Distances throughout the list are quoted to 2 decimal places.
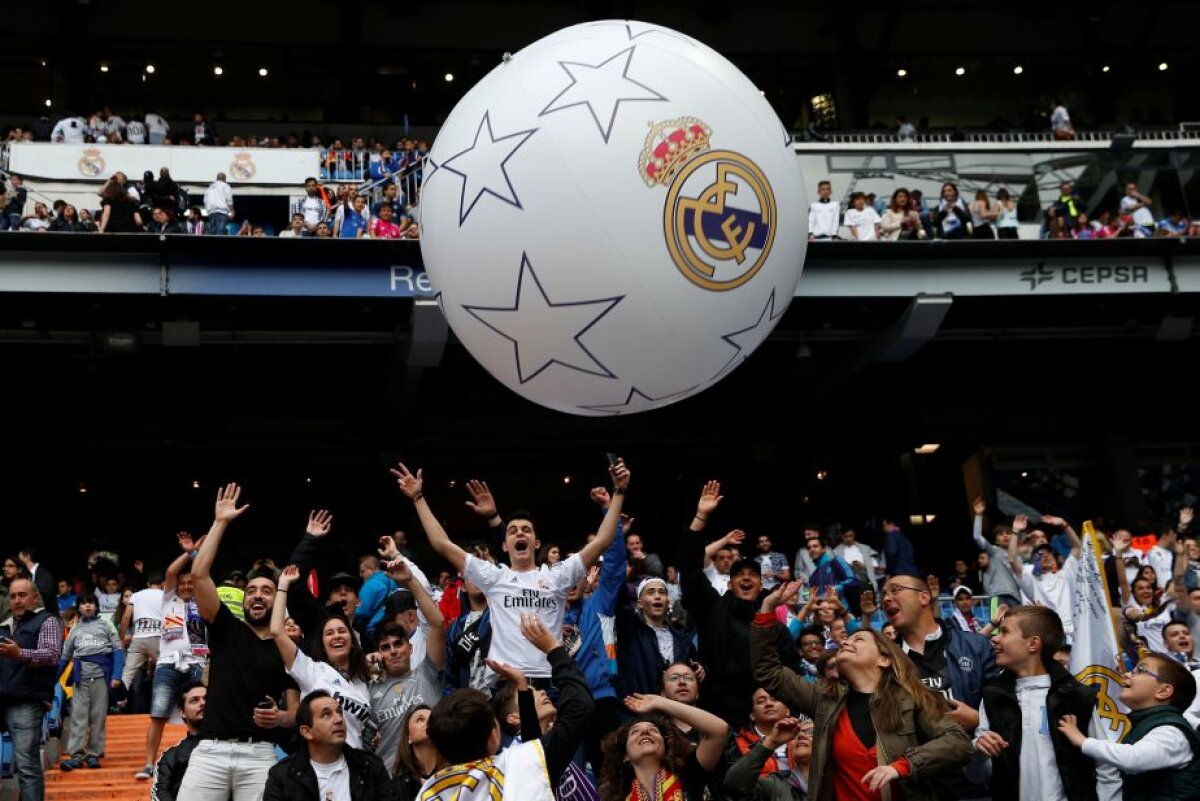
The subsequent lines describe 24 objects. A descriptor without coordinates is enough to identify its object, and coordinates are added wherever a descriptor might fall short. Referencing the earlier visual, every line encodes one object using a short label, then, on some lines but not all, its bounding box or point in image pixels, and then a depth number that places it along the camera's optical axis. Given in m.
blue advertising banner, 16.77
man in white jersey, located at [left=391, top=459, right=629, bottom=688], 6.87
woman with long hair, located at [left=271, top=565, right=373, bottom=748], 6.63
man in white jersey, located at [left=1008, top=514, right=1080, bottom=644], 11.48
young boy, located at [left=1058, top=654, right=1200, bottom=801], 5.63
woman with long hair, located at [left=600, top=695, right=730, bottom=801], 5.46
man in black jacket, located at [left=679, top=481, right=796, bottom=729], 7.65
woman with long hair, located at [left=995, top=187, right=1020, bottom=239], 18.30
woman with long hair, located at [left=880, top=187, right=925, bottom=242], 18.19
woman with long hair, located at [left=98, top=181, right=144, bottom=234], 17.02
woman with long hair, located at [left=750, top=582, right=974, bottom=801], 5.13
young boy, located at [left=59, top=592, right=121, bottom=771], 11.05
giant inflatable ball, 4.71
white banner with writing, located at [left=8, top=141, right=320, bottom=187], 21.41
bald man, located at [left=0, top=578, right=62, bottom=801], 8.92
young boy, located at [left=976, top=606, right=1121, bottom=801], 6.01
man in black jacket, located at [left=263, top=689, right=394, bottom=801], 5.66
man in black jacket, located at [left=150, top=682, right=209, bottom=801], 6.85
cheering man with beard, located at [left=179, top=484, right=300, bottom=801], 6.38
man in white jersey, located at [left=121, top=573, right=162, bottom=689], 11.78
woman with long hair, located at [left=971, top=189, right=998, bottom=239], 18.25
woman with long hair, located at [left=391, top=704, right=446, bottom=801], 5.75
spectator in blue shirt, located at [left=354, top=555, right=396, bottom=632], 9.90
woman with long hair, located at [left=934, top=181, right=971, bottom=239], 18.23
